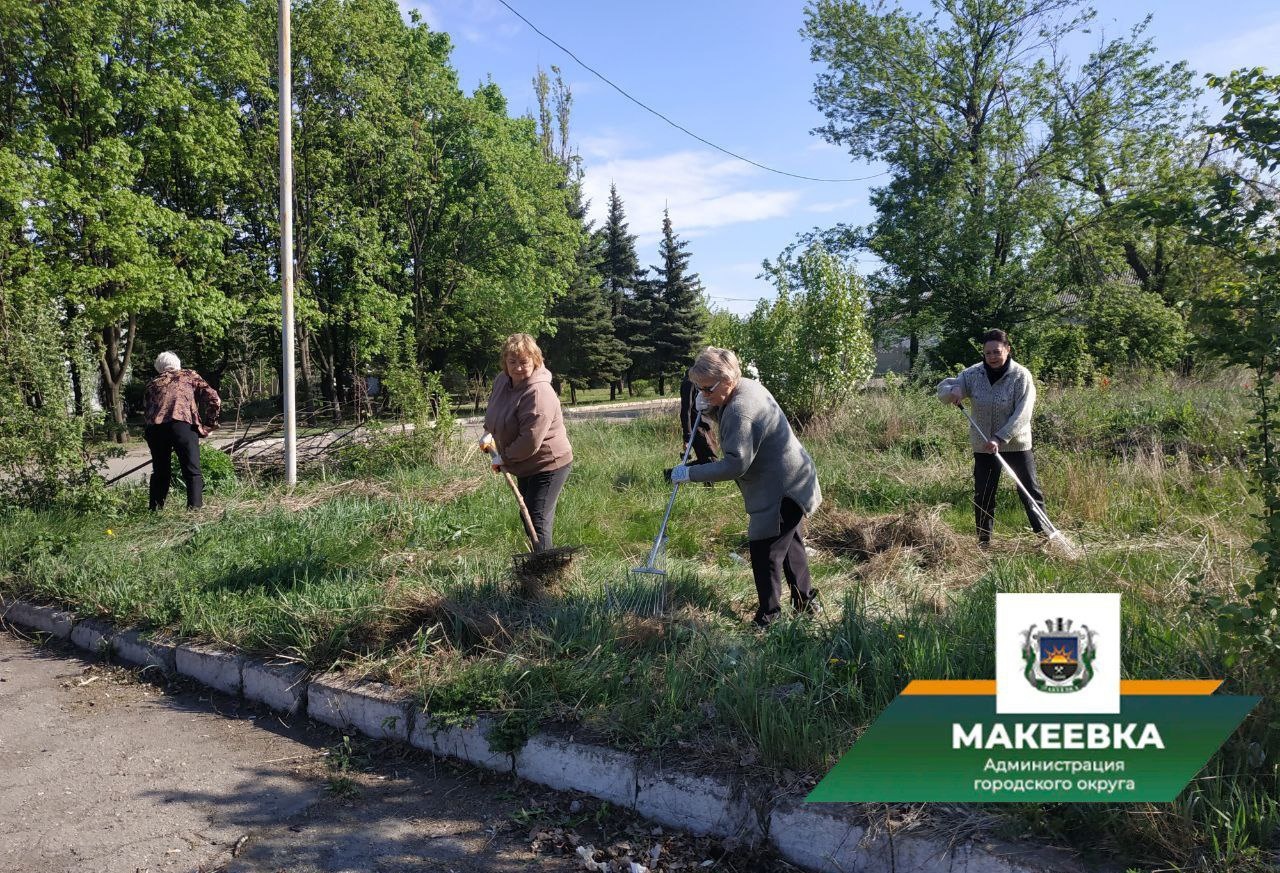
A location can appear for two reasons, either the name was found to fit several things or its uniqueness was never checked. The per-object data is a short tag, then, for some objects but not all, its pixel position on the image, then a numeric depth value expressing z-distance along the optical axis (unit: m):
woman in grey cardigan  4.44
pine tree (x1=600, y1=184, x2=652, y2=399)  40.75
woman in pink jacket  5.56
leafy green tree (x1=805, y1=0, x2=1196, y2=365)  21.92
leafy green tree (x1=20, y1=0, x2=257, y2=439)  18.17
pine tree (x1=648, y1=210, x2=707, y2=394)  39.88
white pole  8.84
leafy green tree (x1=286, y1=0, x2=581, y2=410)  23.62
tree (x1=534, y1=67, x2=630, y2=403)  36.41
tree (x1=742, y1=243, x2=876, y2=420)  12.91
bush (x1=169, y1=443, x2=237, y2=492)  9.21
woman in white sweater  6.38
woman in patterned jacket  8.42
